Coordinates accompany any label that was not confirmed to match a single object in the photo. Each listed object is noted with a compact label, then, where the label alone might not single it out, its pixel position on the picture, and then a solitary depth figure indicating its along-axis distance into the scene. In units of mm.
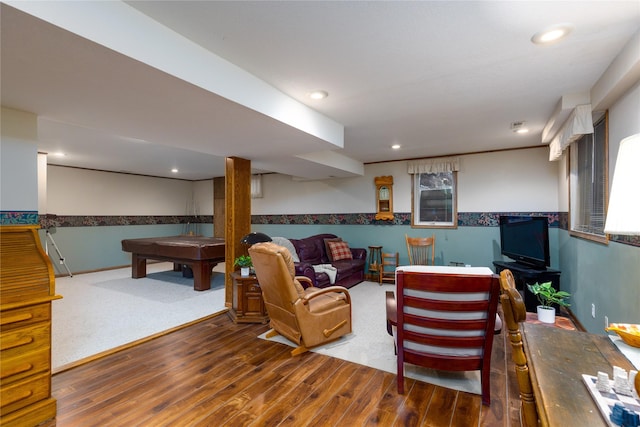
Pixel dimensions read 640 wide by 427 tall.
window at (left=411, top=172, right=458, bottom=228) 5531
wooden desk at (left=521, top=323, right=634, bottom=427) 848
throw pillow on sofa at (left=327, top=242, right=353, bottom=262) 5621
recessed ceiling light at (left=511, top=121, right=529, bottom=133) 3660
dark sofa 4836
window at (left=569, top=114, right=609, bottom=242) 2766
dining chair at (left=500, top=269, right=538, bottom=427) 1051
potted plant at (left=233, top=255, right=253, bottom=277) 3699
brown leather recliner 2734
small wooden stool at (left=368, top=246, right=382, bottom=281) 6016
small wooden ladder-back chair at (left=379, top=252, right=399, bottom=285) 5784
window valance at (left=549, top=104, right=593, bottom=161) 2672
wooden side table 3646
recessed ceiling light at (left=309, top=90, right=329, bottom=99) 2703
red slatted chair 1979
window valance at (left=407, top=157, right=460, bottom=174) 5375
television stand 3553
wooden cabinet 1729
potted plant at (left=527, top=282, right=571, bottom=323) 2711
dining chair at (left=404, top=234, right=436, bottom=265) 5402
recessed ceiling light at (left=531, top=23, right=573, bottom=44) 1789
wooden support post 4137
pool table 5031
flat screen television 3639
